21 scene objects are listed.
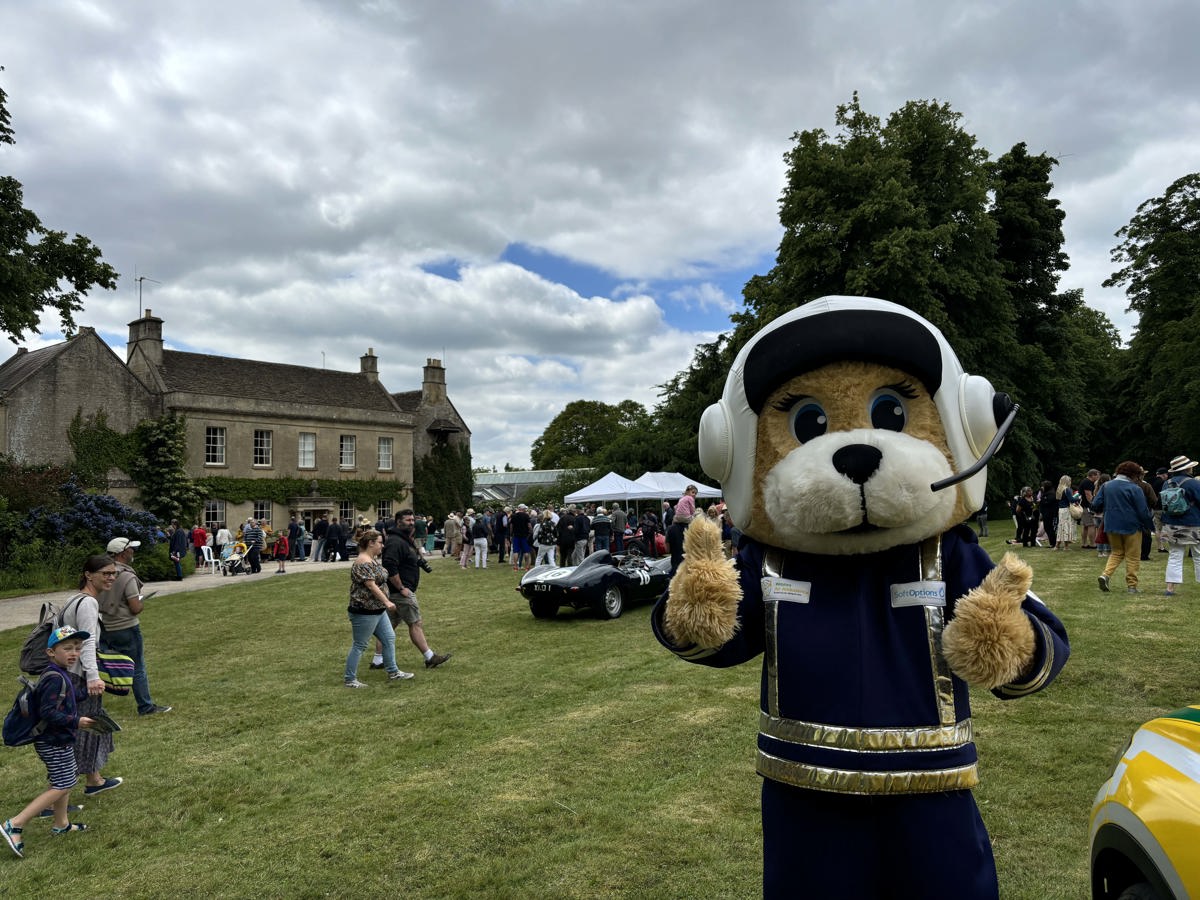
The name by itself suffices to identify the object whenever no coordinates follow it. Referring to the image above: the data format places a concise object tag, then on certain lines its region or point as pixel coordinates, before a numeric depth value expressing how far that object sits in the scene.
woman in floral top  8.71
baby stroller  24.80
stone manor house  31.41
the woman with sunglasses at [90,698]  5.52
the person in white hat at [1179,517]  9.92
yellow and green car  1.90
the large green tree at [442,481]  44.12
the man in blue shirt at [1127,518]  10.38
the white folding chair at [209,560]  27.52
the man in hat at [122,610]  7.48
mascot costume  2.20
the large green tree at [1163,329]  29.53
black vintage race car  12.54
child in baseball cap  5.01
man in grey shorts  9.65
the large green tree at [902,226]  24.39
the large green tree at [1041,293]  30.02
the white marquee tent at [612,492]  23.97
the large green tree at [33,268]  18.34
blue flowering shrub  19.47
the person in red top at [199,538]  28.59
